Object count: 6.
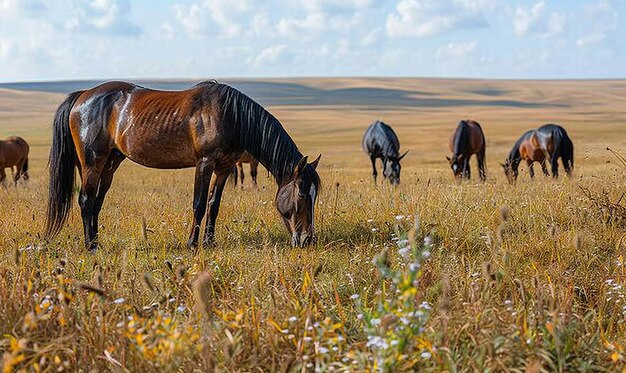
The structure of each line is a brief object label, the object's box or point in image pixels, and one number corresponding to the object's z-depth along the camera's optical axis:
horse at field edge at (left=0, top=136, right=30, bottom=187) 19.52
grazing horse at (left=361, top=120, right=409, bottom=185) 18.11
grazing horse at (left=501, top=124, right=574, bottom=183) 19.05
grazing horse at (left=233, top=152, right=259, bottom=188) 17.21
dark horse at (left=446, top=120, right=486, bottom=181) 19.56
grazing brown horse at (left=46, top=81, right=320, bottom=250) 7.22
